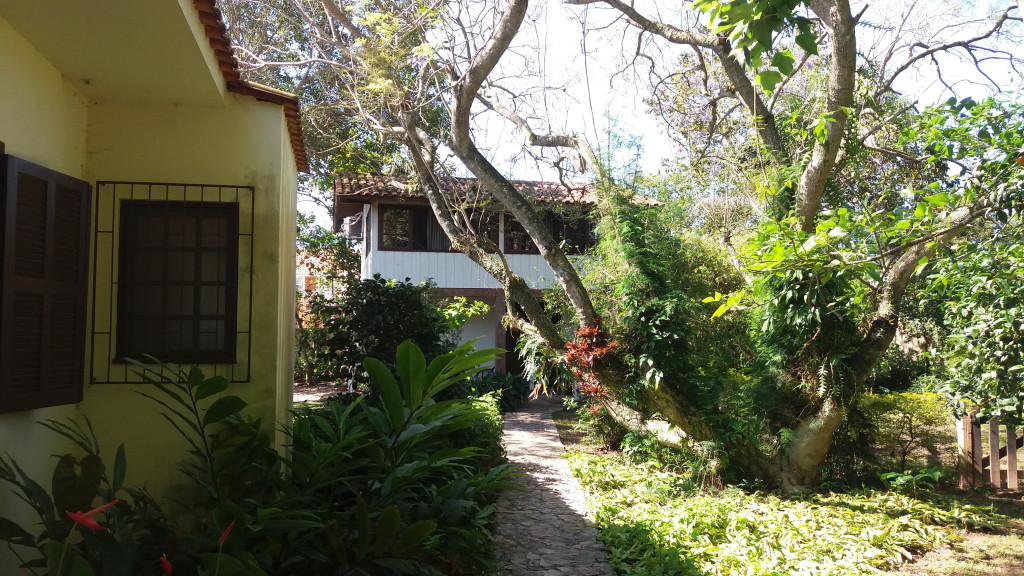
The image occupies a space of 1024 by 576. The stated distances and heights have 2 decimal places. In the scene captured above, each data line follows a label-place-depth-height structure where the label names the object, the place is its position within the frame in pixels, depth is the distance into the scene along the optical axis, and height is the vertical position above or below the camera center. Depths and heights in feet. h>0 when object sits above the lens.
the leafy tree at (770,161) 19.69 +5.09
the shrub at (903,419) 26.48 -4.32
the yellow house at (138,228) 12.32 +1.49
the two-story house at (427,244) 51.57 +4.70
